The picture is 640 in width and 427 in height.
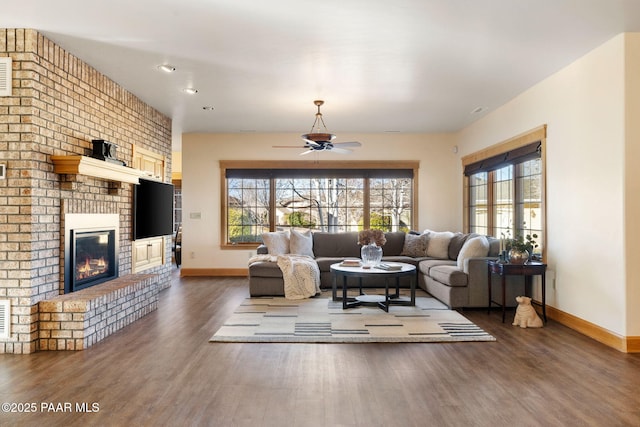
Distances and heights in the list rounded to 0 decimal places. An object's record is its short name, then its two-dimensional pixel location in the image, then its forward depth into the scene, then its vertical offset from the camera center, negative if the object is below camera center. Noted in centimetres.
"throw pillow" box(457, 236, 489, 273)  520 -44
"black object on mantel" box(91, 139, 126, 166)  430 +69
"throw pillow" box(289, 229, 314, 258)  671 -48
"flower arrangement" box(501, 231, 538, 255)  454 -33
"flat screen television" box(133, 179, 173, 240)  549 +8
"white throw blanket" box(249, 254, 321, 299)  564 -88
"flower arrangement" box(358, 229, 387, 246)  548 -30
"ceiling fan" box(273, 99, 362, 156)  539 +101
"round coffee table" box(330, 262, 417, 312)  479 -73
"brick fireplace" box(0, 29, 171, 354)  347 +29
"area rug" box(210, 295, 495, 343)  381 -114
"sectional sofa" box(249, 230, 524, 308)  498 -68
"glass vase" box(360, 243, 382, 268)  535 -51
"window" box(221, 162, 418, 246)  802 +24
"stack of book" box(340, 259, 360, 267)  526 -63
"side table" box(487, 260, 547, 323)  442 -61
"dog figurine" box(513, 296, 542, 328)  426 -106
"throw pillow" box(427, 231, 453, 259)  651 -48
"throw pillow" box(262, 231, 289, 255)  660 -45
